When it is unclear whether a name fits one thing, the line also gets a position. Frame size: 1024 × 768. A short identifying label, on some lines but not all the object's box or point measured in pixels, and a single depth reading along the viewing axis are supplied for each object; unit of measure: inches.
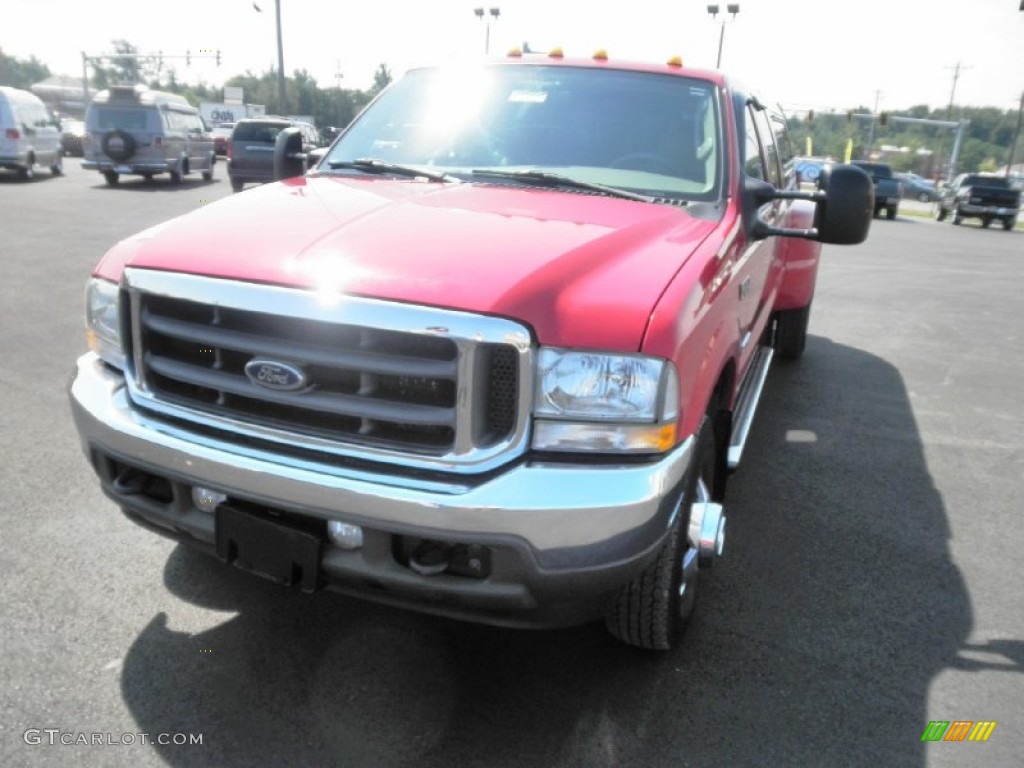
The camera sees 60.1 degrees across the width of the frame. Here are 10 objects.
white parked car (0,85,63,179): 796.6
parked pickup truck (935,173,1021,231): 1049.5
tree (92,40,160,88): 3892.7
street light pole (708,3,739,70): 1275.8
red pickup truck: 86.6
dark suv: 696.4
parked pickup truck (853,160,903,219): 1047.6
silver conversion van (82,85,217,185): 799.7
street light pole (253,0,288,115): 1445.6
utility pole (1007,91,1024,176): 2224.4
